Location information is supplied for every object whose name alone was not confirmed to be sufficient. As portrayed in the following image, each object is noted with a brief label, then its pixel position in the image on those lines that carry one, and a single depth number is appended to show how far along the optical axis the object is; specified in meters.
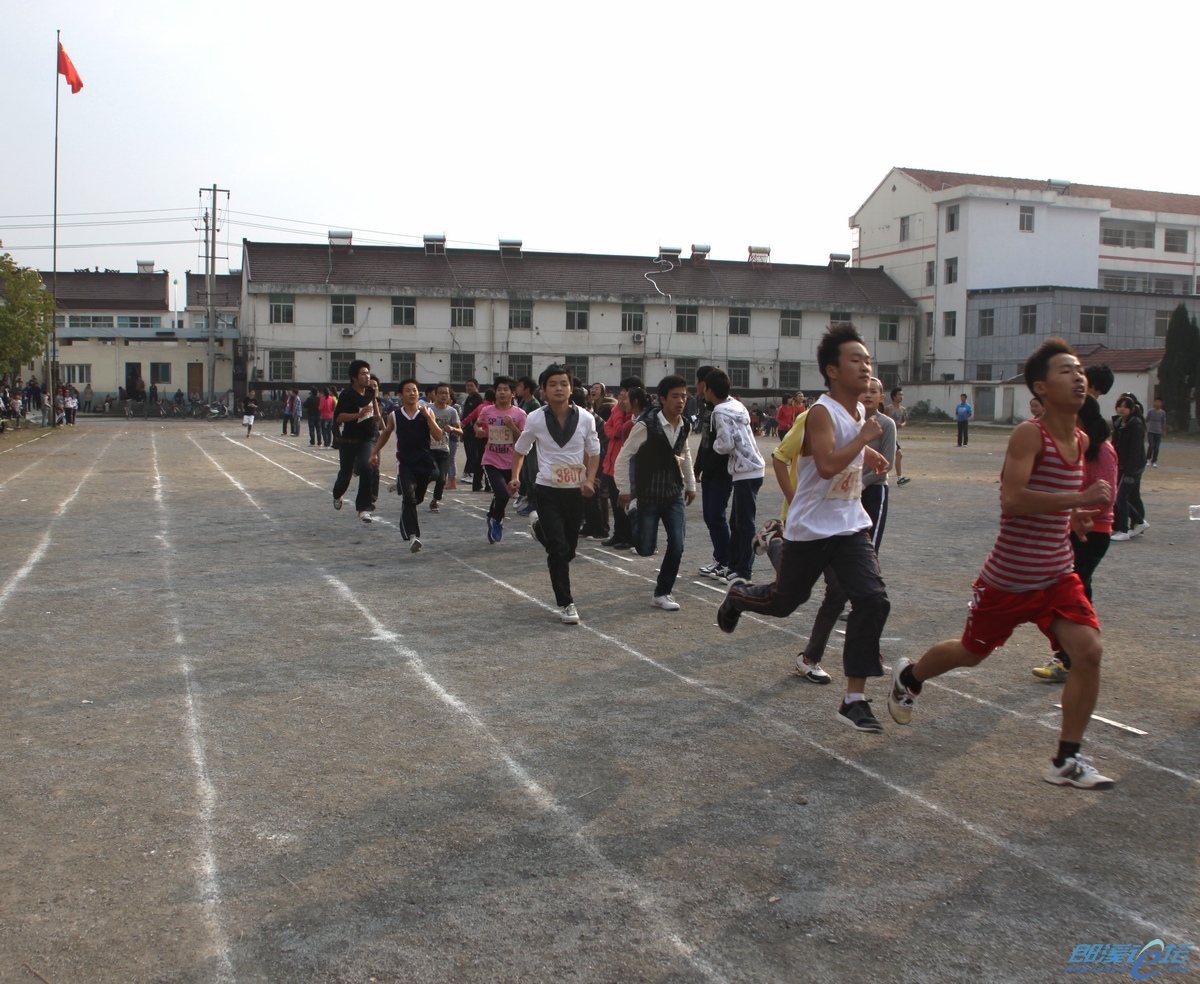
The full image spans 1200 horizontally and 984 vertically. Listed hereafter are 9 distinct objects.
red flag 44.34
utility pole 57.28
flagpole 42.25
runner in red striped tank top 4.53
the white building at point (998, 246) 60.06
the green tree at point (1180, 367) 45.66
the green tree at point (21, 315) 37.25
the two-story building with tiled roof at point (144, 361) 63.75
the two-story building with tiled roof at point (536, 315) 56.94
